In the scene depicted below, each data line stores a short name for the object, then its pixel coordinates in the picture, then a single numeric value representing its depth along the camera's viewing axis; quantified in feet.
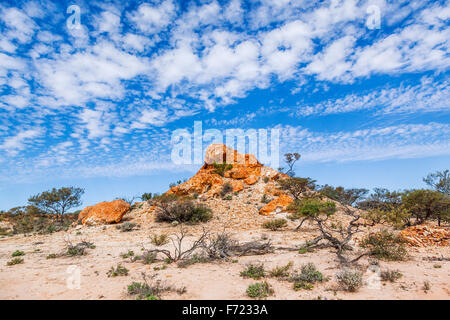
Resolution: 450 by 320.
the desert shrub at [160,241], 34.07
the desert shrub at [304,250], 27.48
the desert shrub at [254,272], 19.51
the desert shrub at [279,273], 19.58
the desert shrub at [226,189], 77.01
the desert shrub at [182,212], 55.78
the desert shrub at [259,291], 15.61
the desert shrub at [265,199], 68.37
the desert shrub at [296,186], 74.26
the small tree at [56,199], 78.59
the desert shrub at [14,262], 25.13
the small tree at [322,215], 25.66
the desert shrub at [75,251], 29.27
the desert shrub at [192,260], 23.38
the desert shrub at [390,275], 17.85
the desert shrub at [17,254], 29.40
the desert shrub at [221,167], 94.22
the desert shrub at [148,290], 15.57
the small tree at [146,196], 91.82
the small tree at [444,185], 78.48
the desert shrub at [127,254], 27.42
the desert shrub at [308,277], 18.03
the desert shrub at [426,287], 15.93
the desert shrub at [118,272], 20.70
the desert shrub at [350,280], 16.20
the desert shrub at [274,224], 45.36
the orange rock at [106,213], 58.70
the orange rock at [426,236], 30.37
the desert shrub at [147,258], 25.03
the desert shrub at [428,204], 45.50
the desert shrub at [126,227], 50.31
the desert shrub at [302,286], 16.82
